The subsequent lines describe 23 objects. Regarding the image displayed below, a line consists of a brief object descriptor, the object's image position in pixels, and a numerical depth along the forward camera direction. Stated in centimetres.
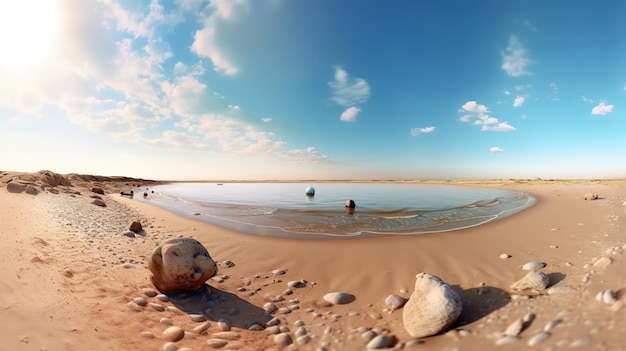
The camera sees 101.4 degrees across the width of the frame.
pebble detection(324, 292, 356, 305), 536
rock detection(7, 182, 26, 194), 1802
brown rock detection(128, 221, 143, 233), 1102
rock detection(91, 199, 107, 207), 1766
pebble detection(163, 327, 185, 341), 409
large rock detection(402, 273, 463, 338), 371
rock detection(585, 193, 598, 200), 1979
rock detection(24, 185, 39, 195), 1867
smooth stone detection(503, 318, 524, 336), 316
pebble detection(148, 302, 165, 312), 503
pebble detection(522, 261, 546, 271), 600
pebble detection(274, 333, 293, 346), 416
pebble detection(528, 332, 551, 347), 281
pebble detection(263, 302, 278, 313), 514
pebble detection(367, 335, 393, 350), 370
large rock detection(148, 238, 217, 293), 552
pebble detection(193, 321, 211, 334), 442
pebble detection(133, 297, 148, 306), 512
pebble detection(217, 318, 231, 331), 455
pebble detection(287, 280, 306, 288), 619
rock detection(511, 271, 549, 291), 443
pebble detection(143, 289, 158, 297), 555
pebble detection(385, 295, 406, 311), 490
